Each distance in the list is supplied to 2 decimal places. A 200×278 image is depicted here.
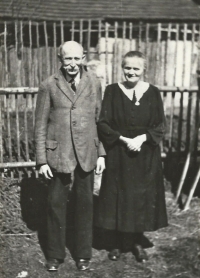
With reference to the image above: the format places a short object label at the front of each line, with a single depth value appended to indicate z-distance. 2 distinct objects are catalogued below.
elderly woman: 3.75
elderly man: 3.56
